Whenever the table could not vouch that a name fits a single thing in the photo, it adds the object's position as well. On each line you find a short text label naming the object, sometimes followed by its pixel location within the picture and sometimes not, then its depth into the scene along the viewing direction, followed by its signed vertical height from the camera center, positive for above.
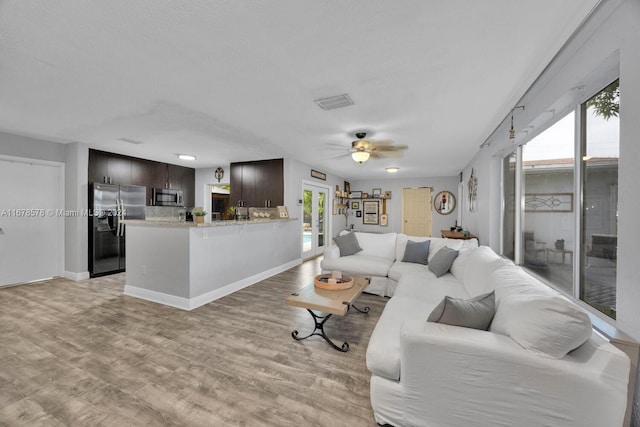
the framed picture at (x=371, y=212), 8.97 -0.01
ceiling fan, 3.64 +1.10
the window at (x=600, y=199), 1.55 +0.09
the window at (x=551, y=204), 2.02 +0.08
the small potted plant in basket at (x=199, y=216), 3.29 -0.06
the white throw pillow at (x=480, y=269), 2.18 -0.57
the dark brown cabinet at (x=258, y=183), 5.48 +0.66
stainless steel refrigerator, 4.55 -0.20
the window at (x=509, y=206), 3.16 +0.08
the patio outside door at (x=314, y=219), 6.36 -0.21
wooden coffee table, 2.17 -0.82
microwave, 5.86 +0.36
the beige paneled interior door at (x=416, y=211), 8.43 +0.03
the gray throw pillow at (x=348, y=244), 4.24 -0.56
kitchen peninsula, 3.21 -0.69
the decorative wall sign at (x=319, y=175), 6.42 +0.99
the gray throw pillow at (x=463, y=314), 1.47 -0.62
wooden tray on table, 2.60 -0.77
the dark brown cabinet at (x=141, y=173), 4.77 +0.87
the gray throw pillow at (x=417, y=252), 3.77 -0.62
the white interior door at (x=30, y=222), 3.92 -0.18
